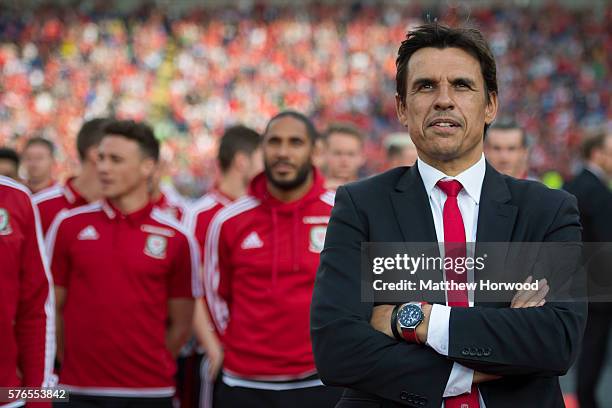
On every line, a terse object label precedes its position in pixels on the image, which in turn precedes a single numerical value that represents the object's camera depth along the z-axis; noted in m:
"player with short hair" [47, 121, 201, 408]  9.19
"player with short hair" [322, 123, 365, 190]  14.34
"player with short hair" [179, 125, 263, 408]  11.37
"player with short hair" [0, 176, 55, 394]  6.68
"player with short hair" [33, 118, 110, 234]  11.46
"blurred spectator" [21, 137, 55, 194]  16.78
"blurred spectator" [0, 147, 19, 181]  11.37
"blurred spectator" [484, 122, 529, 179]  11.59
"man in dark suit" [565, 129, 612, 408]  13.20
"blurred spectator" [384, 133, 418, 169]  13.29
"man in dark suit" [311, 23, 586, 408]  4.93
